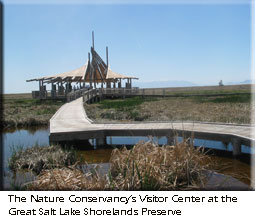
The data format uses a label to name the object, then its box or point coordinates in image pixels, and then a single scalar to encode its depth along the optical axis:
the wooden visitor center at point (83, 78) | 25.76
